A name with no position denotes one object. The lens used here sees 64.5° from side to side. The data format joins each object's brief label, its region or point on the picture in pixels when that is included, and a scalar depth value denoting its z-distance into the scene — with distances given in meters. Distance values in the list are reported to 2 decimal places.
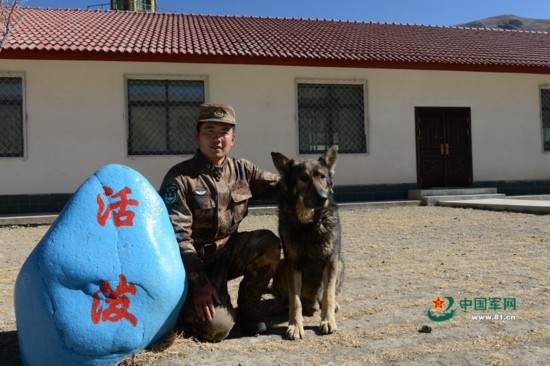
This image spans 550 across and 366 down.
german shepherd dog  3.14
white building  10.72
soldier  2.93
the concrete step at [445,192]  12.45
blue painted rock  2.25
